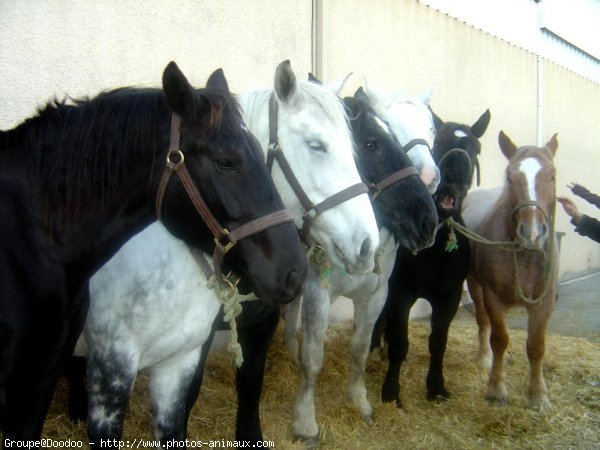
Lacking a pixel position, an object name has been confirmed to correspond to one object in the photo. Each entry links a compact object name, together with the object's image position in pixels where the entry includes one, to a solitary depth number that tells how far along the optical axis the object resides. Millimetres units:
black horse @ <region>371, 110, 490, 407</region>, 3789
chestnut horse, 3801
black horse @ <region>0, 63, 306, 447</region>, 1741
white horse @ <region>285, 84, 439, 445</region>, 3254
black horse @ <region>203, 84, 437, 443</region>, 2879
